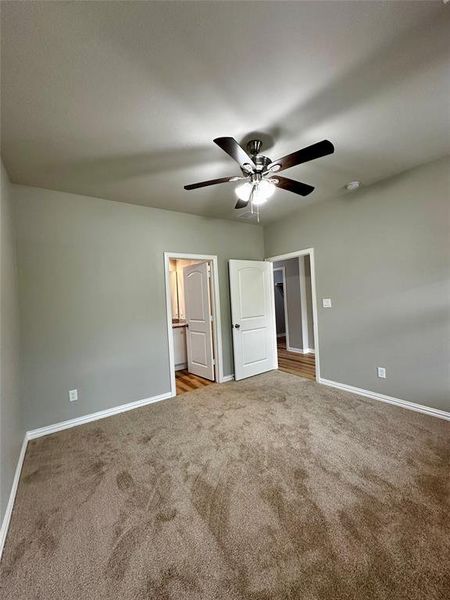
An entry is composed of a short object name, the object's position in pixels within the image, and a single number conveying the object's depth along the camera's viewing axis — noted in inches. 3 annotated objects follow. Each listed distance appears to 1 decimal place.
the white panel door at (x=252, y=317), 161.0
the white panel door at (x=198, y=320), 162.6
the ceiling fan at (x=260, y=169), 65.6
